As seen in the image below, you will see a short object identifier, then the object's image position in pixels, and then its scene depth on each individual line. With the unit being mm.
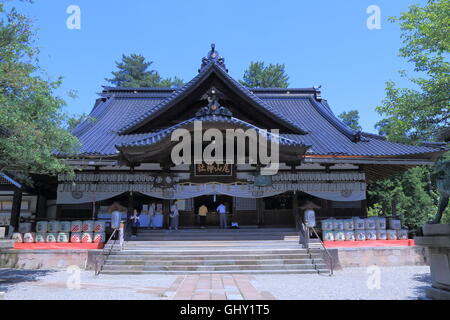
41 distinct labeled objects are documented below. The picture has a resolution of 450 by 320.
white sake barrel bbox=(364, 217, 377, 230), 13064
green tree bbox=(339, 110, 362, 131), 37759
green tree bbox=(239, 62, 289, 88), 41344
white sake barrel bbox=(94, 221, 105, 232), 12734
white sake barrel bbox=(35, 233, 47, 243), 12484
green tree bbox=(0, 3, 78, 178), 7254
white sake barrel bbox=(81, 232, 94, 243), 12516
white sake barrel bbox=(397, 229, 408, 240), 13219
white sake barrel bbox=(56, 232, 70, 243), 12445
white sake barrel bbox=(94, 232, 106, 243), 12586
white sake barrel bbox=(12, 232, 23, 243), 12359
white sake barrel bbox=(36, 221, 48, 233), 12609
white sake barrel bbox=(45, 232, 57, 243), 12477
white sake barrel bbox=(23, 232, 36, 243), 12406
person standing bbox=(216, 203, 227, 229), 15078
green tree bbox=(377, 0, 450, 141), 10383
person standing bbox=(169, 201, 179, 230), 14484
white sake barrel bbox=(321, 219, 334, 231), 12836
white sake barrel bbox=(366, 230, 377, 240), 12977
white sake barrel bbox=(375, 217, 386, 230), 13172
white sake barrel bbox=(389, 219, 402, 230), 13344
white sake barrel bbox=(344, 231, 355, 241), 12797
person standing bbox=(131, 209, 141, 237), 13617
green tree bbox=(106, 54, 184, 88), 44562
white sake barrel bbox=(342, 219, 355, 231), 12953
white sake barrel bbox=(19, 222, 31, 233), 12711
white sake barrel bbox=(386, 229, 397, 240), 13117
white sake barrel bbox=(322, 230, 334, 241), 12697
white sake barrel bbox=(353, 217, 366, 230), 12977
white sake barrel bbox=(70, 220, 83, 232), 12617
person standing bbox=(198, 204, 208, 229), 15945
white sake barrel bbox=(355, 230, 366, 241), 12875
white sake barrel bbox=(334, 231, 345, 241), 12758
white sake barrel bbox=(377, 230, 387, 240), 13073
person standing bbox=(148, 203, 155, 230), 15433
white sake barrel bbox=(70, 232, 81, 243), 12477
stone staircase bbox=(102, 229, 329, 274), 10523
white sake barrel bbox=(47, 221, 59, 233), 12641
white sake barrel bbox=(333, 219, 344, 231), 12895
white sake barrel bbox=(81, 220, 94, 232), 12656
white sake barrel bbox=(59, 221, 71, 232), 12641
